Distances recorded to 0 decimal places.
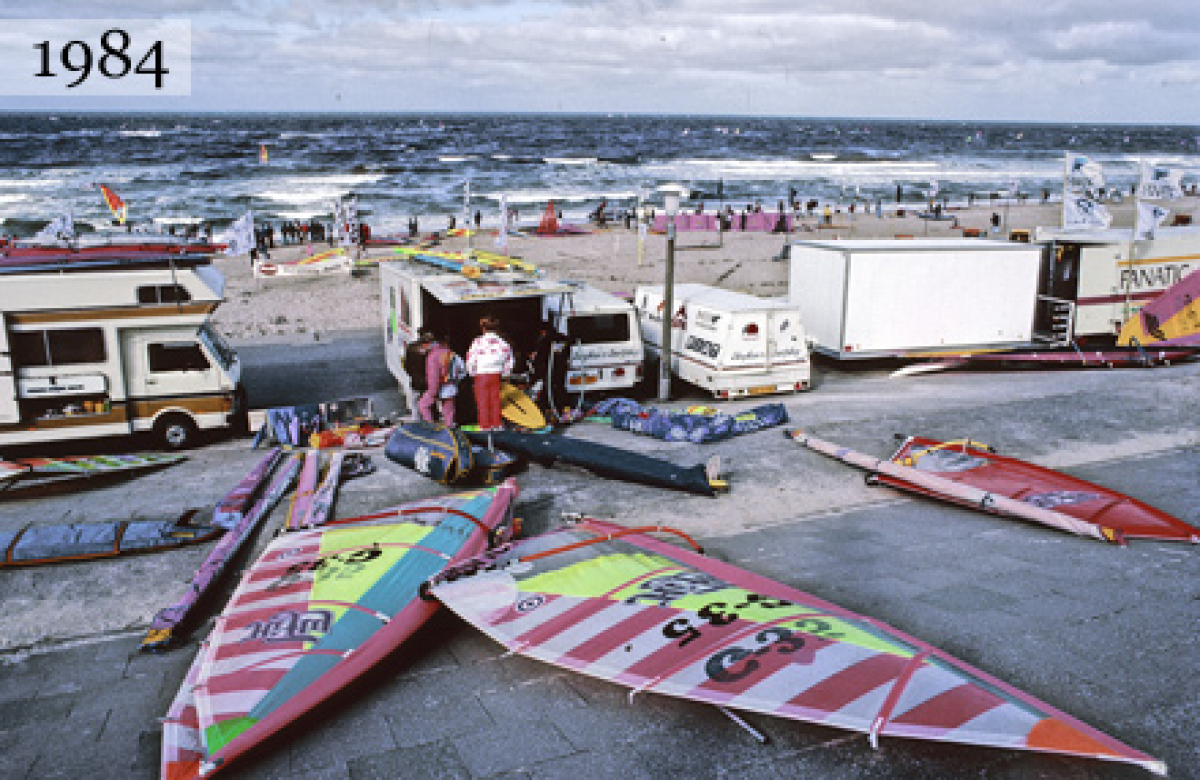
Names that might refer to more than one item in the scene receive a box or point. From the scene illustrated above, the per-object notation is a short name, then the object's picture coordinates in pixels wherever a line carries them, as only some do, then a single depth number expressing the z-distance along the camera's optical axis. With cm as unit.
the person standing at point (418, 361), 1364
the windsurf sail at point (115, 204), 2065
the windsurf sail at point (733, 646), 512
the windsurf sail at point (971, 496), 904
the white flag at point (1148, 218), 1878
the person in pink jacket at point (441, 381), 1290
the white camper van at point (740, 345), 1586
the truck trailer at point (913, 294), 1820
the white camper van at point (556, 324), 1490
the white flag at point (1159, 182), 1892
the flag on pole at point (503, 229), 2197
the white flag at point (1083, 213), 1920
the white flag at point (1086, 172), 1914
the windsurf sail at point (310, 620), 559
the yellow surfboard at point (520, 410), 1352
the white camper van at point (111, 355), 1315
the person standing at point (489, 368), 1304
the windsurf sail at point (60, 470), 1196
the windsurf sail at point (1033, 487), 905
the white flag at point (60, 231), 1537
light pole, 1464
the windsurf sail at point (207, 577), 723
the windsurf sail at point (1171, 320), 1934
